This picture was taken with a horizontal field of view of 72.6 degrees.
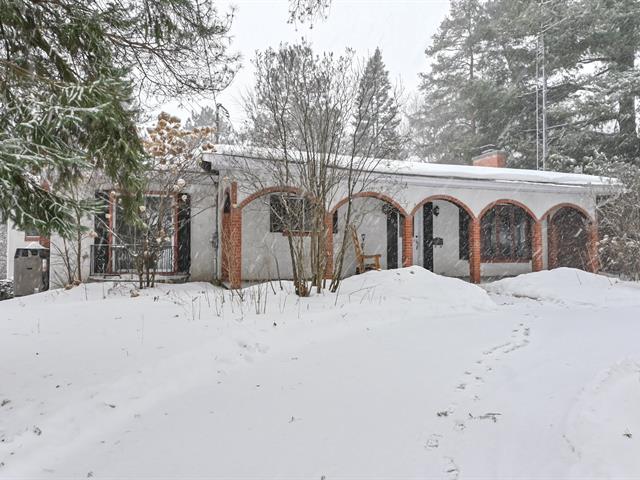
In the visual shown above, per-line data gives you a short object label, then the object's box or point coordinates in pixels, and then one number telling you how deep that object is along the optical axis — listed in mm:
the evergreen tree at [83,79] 3240
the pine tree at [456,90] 25469
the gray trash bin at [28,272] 10031
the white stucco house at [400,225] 10273
